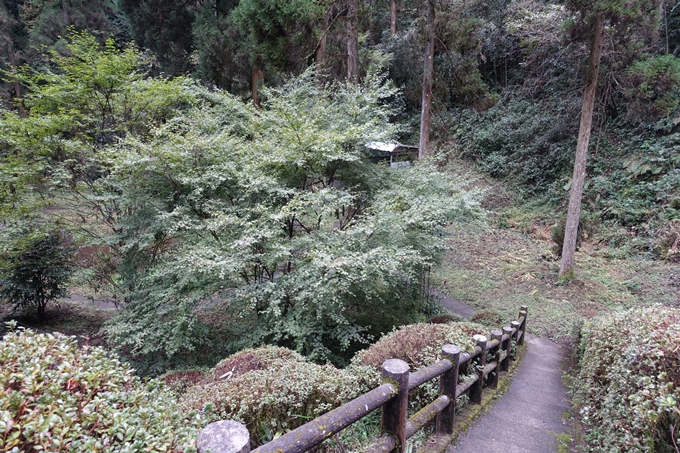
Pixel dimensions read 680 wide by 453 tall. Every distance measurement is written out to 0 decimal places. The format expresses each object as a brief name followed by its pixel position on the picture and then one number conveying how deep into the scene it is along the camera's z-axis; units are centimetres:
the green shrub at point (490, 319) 684
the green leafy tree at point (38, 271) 851
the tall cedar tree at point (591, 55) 727
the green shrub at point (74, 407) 120
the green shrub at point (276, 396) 278
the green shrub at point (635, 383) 212
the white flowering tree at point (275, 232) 543
